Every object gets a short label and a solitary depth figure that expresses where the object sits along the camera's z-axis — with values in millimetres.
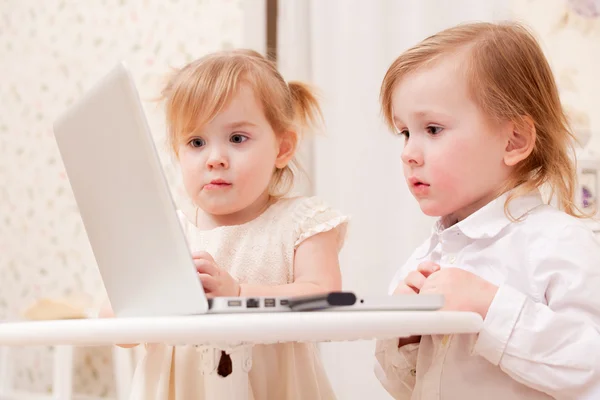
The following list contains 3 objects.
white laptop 792
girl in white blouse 960
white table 687
